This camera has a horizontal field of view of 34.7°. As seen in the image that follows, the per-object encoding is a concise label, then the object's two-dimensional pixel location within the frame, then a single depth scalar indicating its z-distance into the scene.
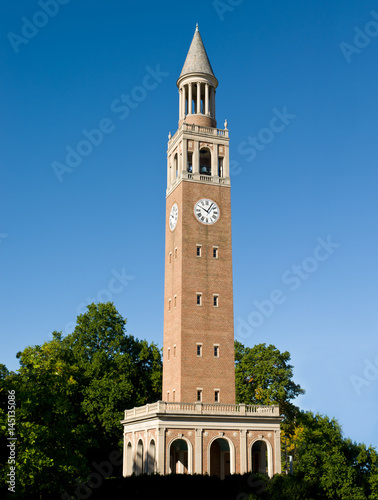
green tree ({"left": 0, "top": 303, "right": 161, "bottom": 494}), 37.50
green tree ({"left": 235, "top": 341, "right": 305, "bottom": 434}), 76.06
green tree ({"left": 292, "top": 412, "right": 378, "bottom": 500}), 50.44
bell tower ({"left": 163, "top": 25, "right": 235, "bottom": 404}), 58.38
